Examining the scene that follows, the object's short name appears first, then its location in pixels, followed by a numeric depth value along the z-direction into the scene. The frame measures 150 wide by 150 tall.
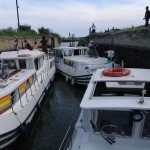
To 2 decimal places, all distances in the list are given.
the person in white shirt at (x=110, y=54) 15.91
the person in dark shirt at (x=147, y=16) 17.12
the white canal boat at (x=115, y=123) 4.54
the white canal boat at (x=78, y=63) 14.93
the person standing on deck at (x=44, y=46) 21.09
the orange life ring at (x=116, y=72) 6.07
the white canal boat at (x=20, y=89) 7.52
